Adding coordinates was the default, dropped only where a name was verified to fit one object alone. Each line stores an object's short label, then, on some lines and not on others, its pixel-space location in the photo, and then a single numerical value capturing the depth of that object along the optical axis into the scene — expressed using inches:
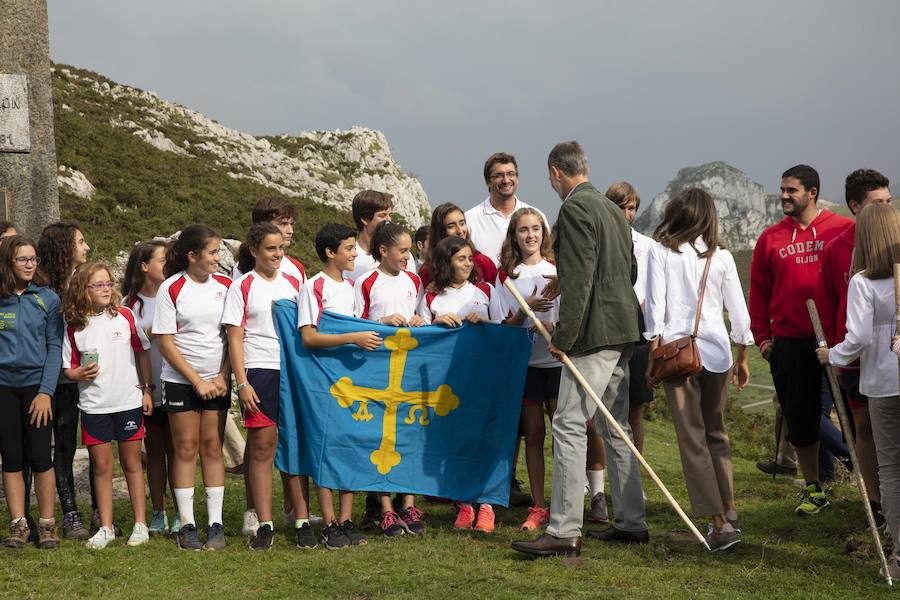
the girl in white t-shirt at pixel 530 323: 296.4
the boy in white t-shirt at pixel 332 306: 276.2
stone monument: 408.8
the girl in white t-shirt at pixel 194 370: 275.0
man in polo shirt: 329.4
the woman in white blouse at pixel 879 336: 225.9
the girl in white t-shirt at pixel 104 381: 281.3
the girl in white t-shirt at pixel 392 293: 289.1
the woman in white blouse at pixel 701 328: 266.1
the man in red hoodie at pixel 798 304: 294.2
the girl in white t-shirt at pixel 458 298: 292.5
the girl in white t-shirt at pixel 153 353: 300.2
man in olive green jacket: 250.4
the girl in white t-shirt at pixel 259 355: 274.5
